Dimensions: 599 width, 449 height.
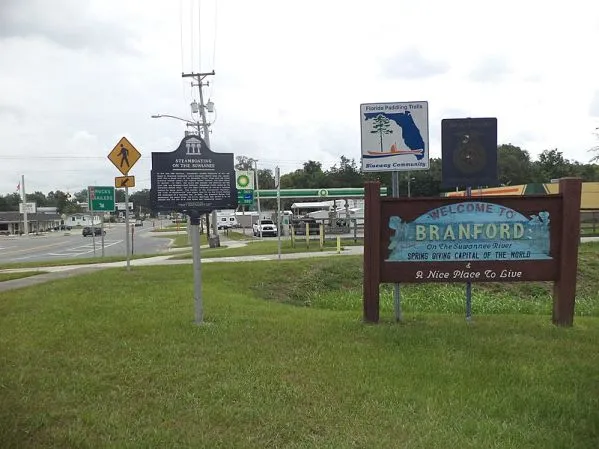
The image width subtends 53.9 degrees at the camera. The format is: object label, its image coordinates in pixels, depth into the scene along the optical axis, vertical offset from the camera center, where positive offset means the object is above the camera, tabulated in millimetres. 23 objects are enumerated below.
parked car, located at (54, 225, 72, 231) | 126750 -4843
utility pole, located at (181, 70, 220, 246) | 42062 +7634
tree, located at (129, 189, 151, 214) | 163875 +1882
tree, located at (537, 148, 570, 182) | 88062 +5561
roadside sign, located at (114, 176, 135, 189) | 14820 +608
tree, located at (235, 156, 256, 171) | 126388 +9215
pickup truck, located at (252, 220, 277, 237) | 48500 -2117
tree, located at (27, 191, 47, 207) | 179250 +2523
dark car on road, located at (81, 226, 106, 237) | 71175 -3222
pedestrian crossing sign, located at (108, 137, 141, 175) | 14422 +1203
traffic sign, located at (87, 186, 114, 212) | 23719 +337
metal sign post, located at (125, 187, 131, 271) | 14873 -49
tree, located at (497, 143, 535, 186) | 95125 +4814
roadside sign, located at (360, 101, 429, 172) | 8070 +877
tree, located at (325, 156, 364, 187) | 111625 +4970
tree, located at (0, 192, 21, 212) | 148275 +1136
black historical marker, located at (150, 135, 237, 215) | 7520 +315
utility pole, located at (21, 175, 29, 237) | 85375 -184
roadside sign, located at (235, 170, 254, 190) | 31156 +1264
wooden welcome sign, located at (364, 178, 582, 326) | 7840 -526
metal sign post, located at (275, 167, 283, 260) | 19384 +833
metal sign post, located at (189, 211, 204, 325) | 7645 -823
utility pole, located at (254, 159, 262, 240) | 43988 -1358
